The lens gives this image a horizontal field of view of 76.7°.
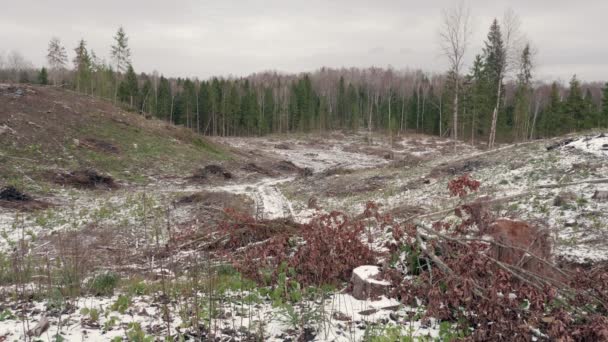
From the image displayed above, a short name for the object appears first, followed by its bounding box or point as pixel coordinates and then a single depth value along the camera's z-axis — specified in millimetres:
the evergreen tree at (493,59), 30189
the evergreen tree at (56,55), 52594
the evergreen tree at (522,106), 42000
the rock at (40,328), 4422
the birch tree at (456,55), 29830
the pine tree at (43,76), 60438
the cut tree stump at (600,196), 9246
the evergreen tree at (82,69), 49031
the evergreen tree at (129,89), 61406
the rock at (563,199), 9459
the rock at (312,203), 15719
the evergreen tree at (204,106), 66000
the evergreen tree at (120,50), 50531
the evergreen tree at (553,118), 52969
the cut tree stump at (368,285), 5262
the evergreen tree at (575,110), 50688
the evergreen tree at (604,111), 47969
